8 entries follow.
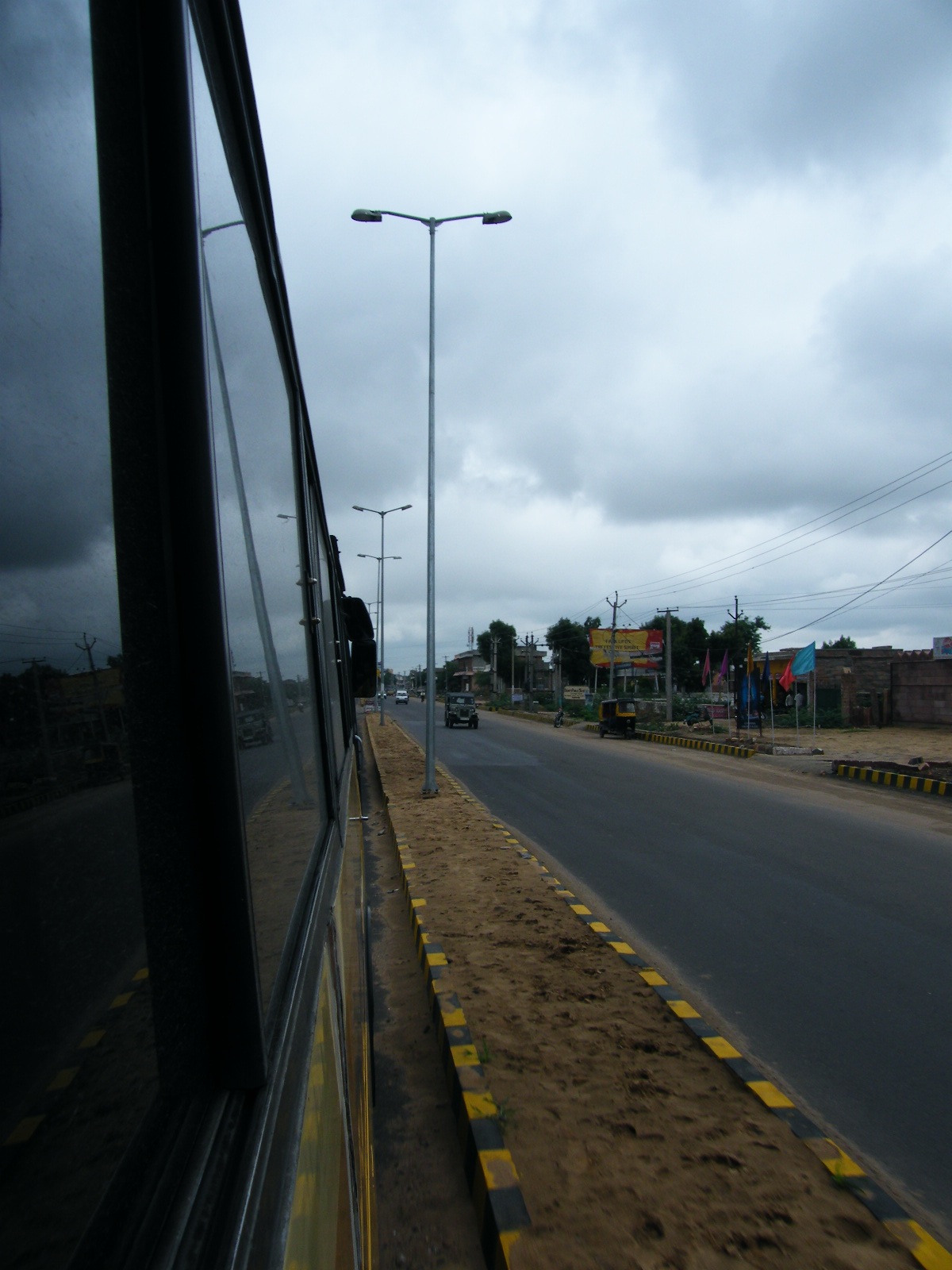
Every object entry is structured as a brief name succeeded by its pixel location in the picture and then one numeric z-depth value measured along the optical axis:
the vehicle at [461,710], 37.06
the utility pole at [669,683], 37.05
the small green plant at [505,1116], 3.29
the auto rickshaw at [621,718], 30.53
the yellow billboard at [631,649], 51.78
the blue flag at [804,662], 22.33
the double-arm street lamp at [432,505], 14.21
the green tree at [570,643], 82.56
